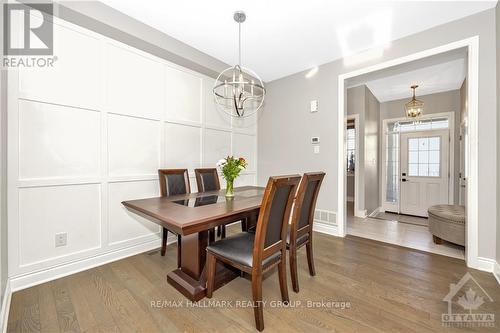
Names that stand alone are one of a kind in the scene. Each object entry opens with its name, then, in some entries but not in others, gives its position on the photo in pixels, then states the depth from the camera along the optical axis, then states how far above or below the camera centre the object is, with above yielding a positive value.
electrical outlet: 2.09 -0.73
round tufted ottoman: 2.66 -0.76
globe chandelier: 2.39 +1.32
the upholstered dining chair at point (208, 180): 2.96 -0.22
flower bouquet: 2.35 -0.03
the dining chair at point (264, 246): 1.41 -0.61
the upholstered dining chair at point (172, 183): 2.59 -0.23
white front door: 4.58 -0.10
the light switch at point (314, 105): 3.53 +0.99
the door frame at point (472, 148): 2.23 +0.18
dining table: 1.46 -0.38
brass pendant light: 4.12 +1.10
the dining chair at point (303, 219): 1.80 -0.49
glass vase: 2.39 -0.28
